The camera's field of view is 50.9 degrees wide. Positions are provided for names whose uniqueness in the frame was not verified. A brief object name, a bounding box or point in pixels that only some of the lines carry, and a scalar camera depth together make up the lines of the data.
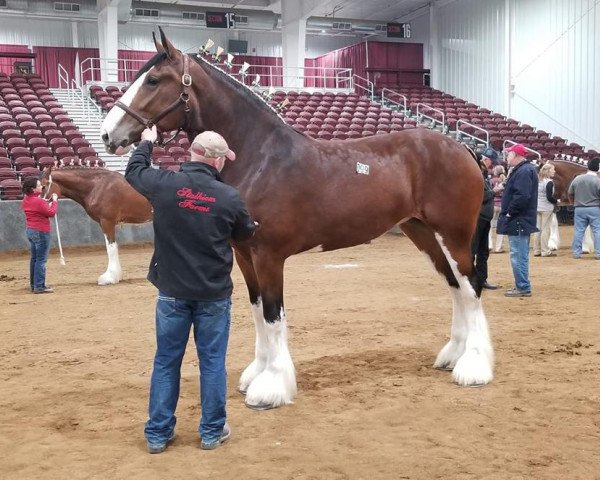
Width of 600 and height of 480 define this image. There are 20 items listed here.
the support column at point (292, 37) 26.38
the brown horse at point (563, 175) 14.75
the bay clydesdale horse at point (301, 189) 4.34
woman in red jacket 9.64
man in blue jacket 8.23
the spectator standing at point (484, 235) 8.69
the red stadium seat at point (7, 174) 15.35
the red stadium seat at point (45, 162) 15.73
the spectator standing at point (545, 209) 12.54
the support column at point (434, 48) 32.03
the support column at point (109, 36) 23.80
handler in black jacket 3.52
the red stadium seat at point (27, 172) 15.45
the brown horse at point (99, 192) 10.62
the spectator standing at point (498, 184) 12.76
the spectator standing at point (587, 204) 11.95
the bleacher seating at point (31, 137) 15.71
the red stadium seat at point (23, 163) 15.95
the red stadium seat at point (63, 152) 16.61
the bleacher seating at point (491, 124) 22.95
